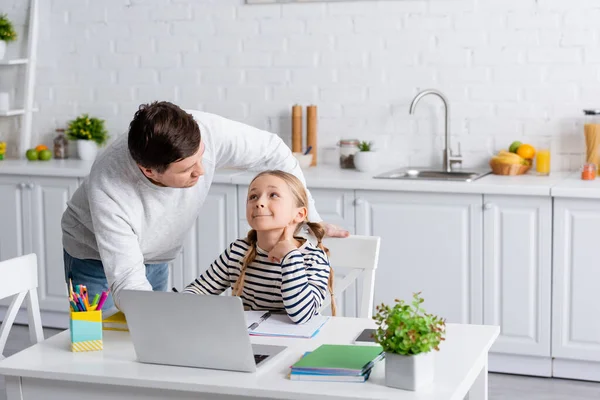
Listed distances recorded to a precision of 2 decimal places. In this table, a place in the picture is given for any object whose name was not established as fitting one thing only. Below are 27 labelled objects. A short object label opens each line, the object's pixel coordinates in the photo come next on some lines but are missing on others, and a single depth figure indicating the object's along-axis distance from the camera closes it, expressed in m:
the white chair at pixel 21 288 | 2.45
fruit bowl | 4.18
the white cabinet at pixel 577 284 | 3.77
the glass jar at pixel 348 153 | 4.50
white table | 1.85
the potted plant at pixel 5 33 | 5.04
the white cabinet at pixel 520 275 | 3.85
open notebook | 2.23
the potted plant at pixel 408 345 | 1.80
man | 2.26
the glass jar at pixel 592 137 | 4.09
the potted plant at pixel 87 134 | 4.95
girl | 2.30
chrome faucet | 4.34
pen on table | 2.28
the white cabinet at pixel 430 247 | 3.96
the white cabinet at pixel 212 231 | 4.32
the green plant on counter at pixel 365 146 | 4.41
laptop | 1.92
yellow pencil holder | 2.15
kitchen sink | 4.20
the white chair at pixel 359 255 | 2.80
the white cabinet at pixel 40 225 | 4.65
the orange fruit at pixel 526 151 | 4.23
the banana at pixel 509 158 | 4.18
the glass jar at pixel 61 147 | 5.04
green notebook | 1.90
